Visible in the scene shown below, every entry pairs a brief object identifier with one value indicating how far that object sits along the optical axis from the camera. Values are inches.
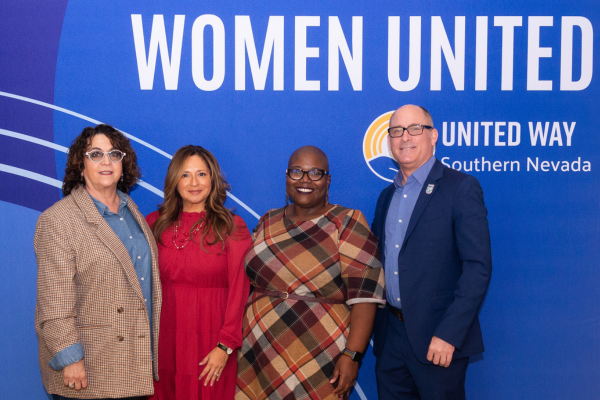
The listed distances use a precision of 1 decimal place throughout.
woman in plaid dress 87.9
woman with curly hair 76.9
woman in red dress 90.6
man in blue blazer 84.1
